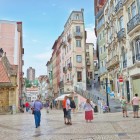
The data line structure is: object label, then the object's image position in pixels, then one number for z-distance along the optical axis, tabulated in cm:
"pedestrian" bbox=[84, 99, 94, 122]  994
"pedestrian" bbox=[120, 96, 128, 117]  1144
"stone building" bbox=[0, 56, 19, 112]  1908
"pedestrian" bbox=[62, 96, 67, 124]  929
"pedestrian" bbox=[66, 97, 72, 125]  912
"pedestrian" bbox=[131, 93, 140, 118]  1079
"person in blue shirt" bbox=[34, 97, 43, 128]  852
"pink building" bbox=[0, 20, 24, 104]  2761
